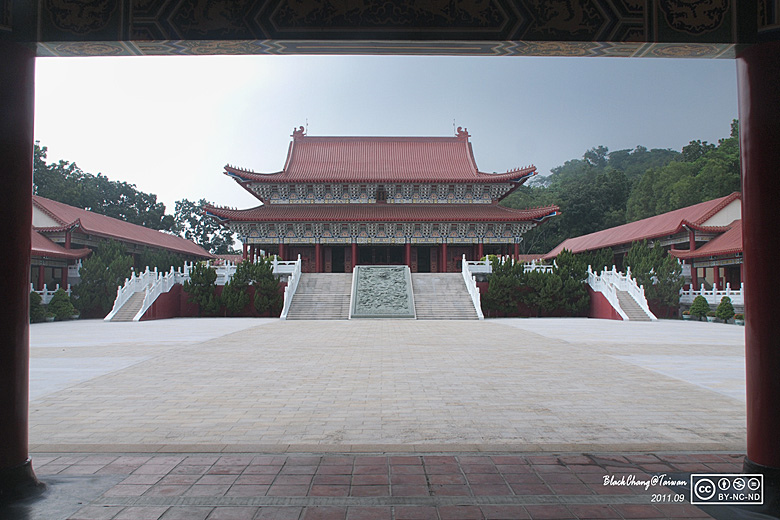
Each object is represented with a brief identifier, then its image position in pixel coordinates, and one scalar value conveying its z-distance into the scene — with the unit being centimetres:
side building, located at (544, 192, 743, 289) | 2167
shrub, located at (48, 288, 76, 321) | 1953
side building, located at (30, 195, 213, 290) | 2127
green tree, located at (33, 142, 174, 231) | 4025
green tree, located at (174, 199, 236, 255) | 5053
